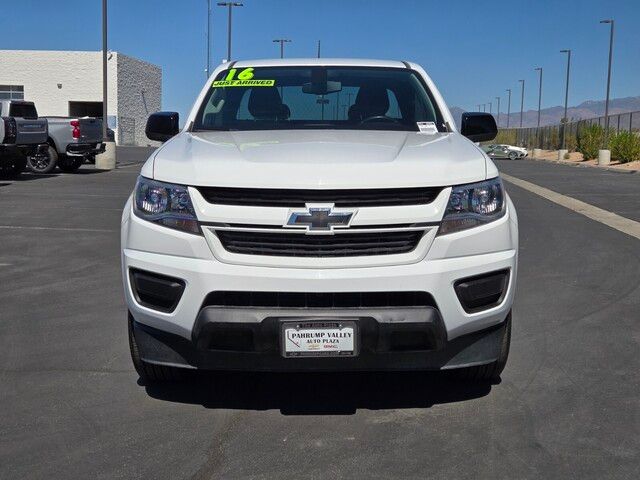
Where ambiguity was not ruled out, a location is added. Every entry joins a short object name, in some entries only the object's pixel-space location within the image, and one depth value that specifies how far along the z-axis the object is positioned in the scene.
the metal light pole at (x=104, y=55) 26.09
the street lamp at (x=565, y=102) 58.17
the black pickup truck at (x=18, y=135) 18.09
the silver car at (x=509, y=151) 56.62
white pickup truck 3.61
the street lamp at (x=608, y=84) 47.42
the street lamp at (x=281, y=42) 62.53
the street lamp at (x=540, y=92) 89.00
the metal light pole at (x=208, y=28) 50.23
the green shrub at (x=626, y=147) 40.59
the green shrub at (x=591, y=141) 48.65
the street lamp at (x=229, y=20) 43.22
